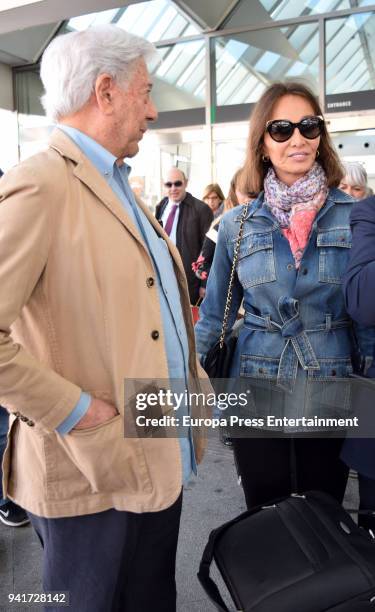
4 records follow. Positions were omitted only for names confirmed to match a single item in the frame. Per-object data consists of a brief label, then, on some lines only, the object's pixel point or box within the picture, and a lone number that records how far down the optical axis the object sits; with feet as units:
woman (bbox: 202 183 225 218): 22.72
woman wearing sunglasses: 5.55
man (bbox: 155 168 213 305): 19.26
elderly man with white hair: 3.80
